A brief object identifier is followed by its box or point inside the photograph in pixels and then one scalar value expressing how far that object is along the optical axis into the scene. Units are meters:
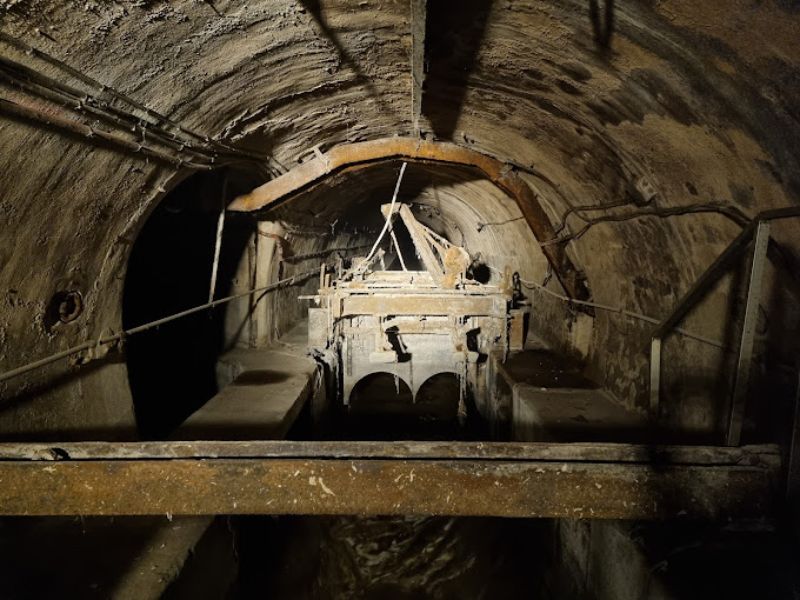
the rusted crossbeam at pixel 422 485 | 1.86
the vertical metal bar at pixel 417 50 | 2.85
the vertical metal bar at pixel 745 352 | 2.27
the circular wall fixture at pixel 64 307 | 3.71
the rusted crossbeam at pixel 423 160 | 6.29
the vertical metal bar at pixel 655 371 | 3.88
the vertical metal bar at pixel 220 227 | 6.45
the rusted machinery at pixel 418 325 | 7.44
